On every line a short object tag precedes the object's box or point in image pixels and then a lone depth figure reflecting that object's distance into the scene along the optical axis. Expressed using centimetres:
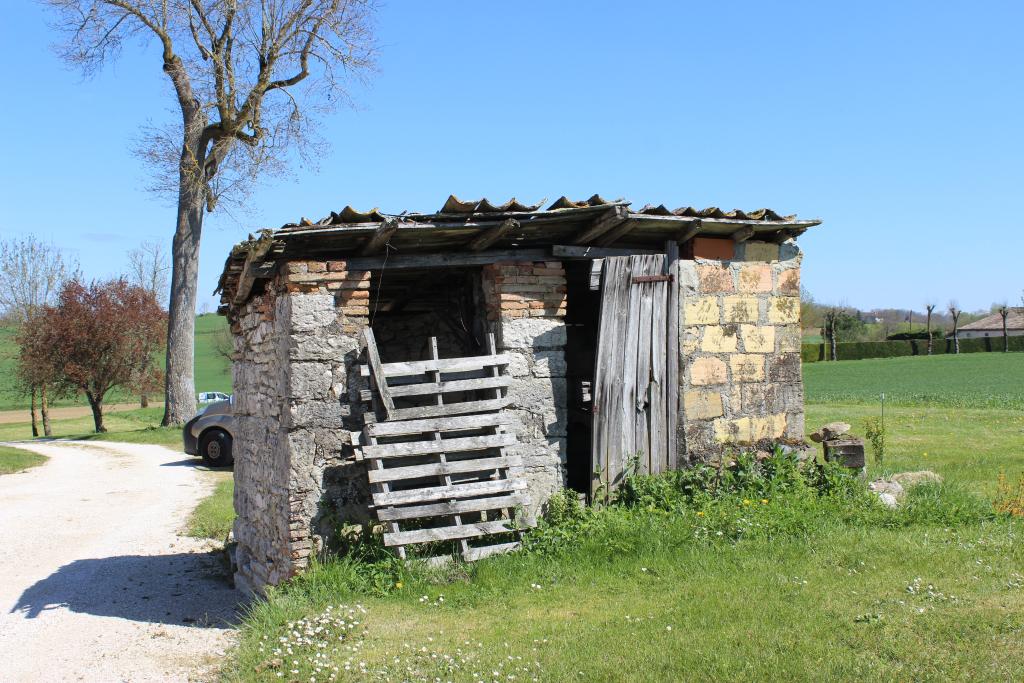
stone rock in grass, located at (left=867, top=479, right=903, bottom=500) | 817
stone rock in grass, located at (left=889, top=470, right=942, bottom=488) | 869
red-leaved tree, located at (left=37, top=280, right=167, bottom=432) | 2717
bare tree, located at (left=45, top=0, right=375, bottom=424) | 2205
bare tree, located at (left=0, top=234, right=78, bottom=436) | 3297
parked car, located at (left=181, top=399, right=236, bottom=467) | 1797
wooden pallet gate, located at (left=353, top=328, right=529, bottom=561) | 677
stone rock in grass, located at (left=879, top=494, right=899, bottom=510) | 762
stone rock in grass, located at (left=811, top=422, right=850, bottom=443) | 890
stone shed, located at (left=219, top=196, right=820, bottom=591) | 695
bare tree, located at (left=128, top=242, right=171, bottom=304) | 4175
